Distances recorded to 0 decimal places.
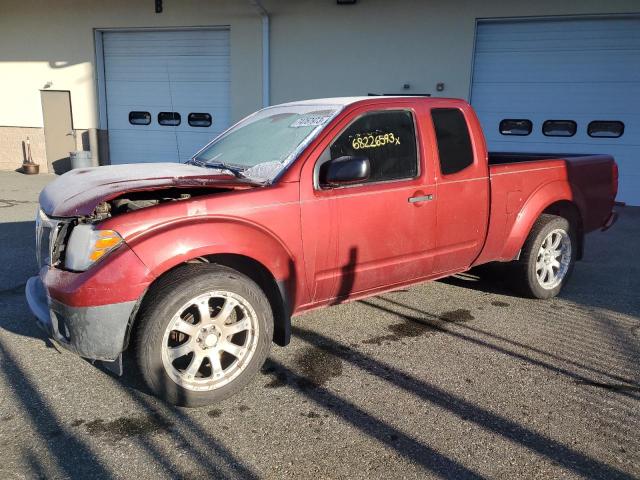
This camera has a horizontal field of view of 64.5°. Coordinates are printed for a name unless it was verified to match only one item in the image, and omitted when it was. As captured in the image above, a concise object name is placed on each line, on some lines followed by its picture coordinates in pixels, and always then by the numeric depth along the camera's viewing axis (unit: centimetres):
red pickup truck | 274
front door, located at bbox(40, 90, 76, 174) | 1437
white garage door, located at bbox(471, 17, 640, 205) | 1017
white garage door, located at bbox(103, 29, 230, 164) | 1310
